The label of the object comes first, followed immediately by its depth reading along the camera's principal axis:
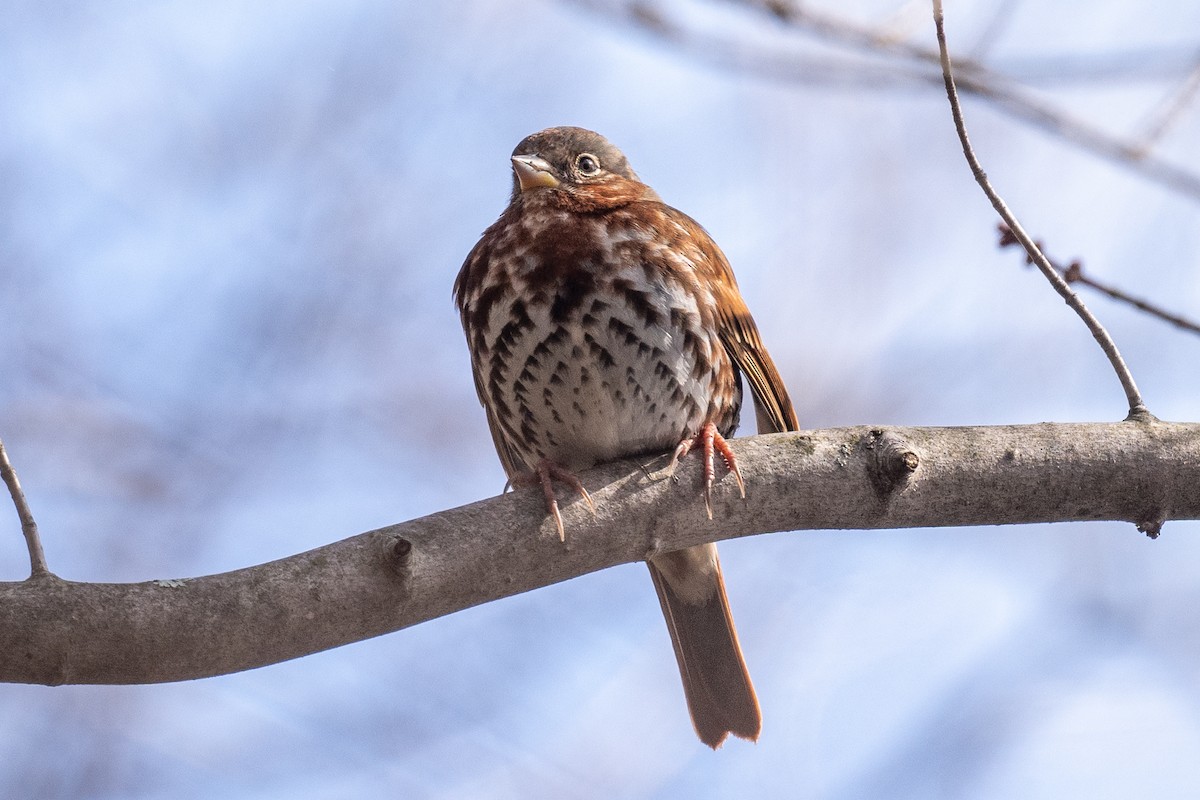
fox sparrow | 6.87
